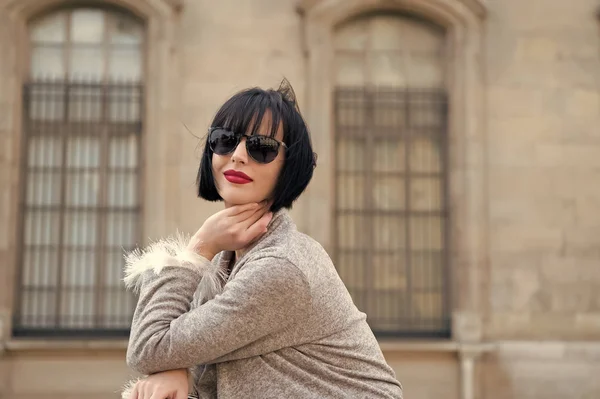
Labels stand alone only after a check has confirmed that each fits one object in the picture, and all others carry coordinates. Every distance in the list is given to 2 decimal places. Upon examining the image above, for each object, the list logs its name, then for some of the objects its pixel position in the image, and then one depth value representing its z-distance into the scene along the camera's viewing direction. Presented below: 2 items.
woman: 2.09
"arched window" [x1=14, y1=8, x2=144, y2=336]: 9.12
